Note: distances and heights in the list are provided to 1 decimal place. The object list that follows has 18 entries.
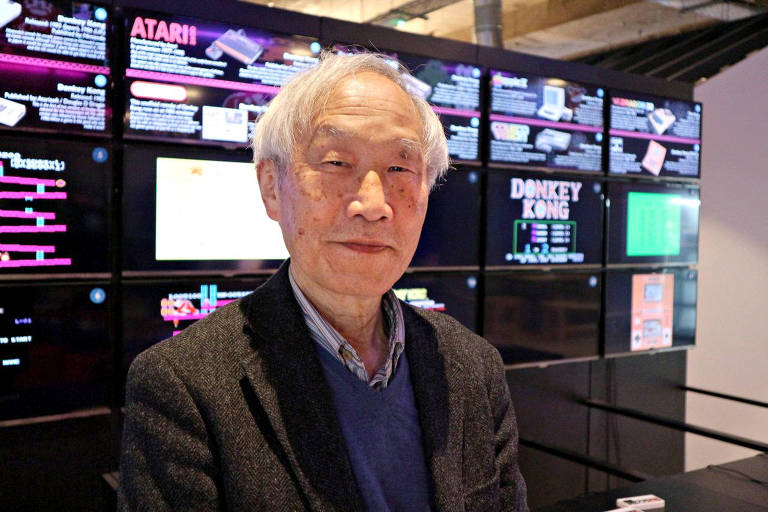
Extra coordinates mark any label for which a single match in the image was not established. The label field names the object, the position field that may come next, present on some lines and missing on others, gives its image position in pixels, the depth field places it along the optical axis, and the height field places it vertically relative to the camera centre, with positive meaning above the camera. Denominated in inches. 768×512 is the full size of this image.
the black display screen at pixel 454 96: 131.1 +25.7
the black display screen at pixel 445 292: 130.6 -12.7
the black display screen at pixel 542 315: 143.0 -18.8
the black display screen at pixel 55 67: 93.9 +21.6
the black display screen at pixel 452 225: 133.0 +0.5
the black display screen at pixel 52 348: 95.8 -18.3
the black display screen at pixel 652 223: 160.7 +1.9
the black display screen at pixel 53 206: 94.9 +2.0
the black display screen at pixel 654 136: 159.8 +22.8
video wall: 96.9 +5.6
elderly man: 42.2 -9.9
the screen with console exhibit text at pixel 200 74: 103.3 +23.5
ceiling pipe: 216.4 +64.5
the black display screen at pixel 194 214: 104.7 +1.3
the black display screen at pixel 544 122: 141.8 +22.8
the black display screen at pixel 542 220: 142.1 +1.8
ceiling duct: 244.7 +78.0
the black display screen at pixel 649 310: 161.6 -19.2
